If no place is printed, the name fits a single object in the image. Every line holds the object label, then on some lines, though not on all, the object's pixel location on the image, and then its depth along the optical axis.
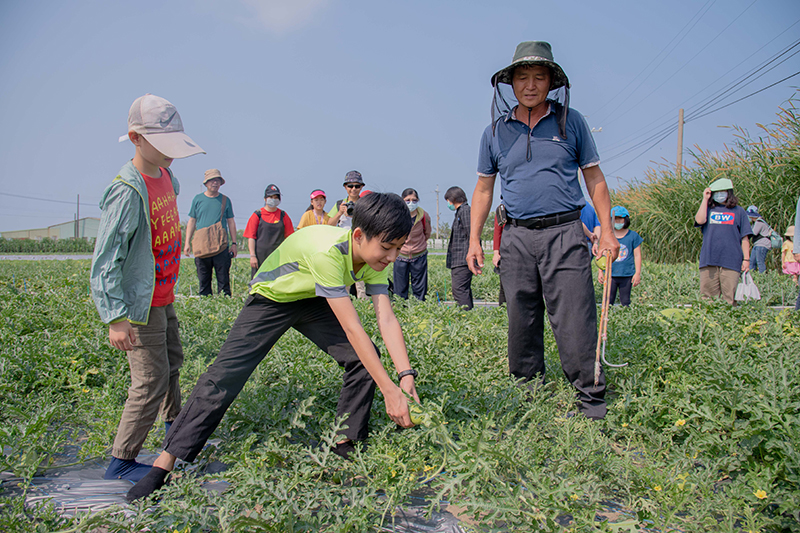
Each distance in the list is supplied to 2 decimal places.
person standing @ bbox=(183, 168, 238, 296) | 6.86
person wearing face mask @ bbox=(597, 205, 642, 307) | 6.26
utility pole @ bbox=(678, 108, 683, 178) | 26.68
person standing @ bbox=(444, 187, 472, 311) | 6.35
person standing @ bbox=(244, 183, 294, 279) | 7.33
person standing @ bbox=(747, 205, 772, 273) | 9.89
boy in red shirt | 2.29
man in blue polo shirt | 2.96
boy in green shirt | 2.16
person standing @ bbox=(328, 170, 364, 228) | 6.55
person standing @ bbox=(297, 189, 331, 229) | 7.14
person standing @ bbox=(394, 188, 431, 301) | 6.79
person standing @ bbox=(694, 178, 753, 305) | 5.79
